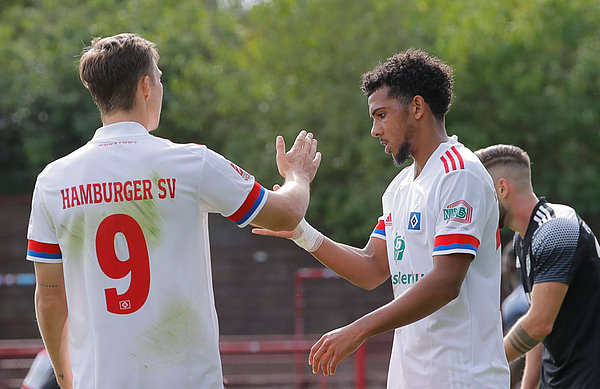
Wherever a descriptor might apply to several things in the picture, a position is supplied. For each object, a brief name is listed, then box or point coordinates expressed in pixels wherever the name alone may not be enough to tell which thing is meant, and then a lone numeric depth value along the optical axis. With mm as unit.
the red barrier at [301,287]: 31625
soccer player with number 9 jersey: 6527
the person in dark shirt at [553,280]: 9109
